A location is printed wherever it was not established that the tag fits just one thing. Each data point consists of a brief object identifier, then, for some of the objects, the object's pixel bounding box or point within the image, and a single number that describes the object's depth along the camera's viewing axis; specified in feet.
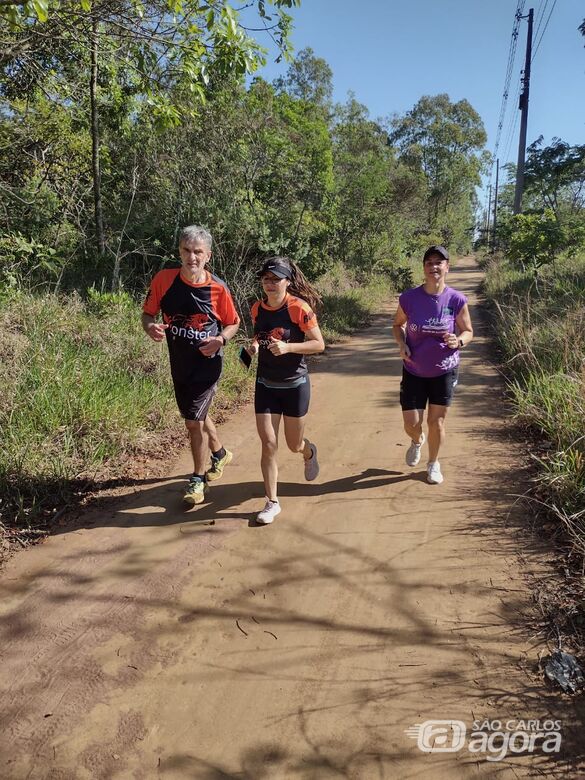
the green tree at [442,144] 126.00
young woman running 11.37
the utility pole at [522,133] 63.16
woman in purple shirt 12.48
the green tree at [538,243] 40.14
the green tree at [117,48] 15.42
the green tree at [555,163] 57.77
